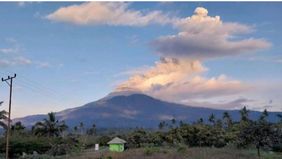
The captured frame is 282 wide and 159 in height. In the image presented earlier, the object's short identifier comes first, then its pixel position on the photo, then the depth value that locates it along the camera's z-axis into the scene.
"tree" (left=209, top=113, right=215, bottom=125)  114.45
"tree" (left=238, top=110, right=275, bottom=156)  45.34
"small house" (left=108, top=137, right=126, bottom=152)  66.01
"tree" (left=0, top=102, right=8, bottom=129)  63.50
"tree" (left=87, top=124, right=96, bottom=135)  136.88
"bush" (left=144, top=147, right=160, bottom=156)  49.28
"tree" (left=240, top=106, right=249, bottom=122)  100.97
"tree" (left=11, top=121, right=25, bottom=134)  95.53
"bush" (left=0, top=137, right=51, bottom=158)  65.44
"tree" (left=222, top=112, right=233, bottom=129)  100.59
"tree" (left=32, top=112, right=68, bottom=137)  92.06
